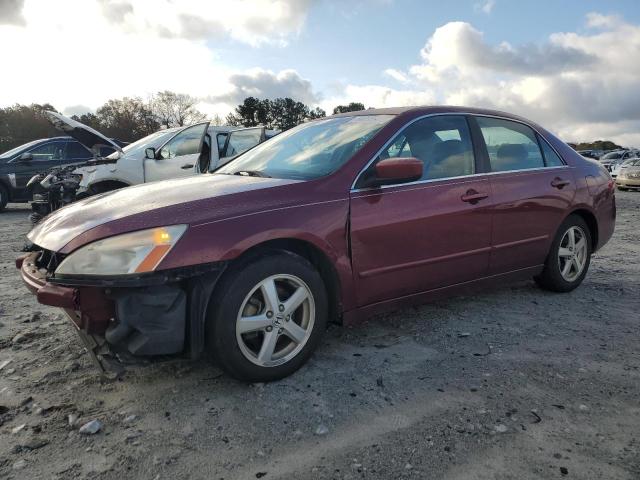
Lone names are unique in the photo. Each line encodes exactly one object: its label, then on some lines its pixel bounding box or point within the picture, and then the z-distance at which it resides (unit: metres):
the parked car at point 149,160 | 7.57
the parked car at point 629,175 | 19.10
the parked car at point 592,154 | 40.00
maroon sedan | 2.38
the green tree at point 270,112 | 62.41
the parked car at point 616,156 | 28.93
